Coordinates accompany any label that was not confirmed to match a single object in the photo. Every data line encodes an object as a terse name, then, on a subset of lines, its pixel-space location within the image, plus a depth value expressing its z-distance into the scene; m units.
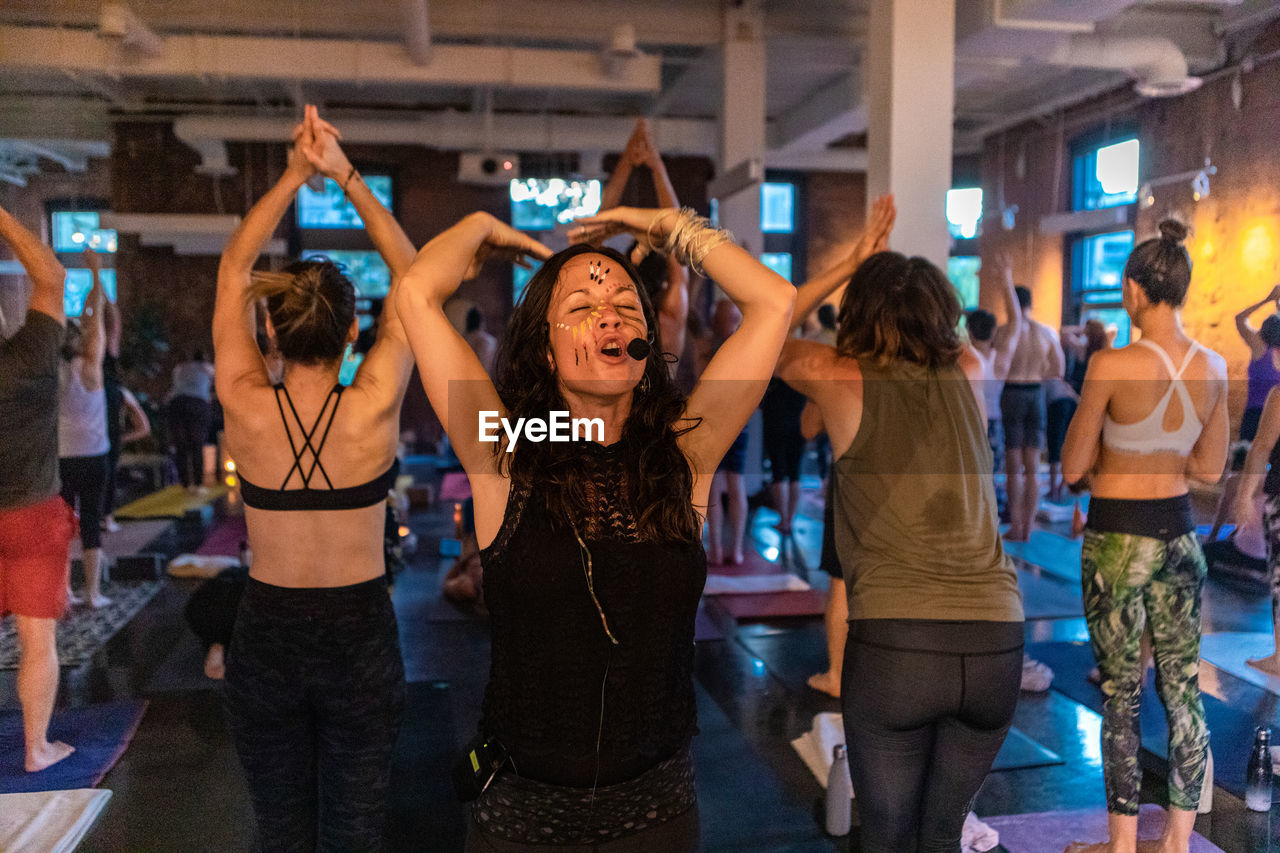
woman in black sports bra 1.84
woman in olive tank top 1.78
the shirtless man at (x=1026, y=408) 4.68
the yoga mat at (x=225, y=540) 6.46
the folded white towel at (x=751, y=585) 5.45
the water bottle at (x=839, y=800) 2.77
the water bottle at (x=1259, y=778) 2.76
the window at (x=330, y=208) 11.68
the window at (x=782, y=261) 12.95
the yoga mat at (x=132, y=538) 6.11
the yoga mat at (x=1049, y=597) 5.12
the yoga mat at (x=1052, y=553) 5.98
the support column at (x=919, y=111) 3.97
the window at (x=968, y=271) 11.23
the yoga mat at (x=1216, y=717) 2.76
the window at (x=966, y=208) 7.78
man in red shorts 2.32
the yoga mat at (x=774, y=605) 5.02
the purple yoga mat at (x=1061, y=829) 2.72
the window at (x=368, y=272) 11.64
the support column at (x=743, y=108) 7.16
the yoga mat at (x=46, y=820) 2.41
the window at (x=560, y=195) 10.38
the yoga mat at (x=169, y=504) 7.36
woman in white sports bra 2.41
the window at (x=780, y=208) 12.91
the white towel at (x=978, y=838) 2.69
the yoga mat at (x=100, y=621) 3.65
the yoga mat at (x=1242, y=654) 2.67
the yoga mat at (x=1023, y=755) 3.25
